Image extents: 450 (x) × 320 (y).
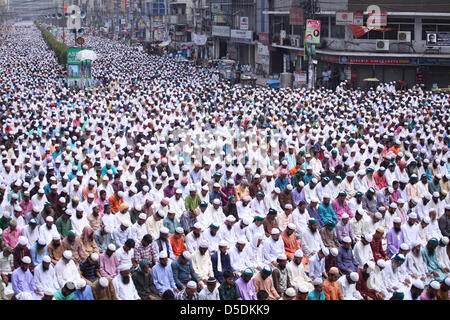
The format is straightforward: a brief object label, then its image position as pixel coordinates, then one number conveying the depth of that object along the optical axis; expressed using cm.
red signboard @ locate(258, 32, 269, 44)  4053
